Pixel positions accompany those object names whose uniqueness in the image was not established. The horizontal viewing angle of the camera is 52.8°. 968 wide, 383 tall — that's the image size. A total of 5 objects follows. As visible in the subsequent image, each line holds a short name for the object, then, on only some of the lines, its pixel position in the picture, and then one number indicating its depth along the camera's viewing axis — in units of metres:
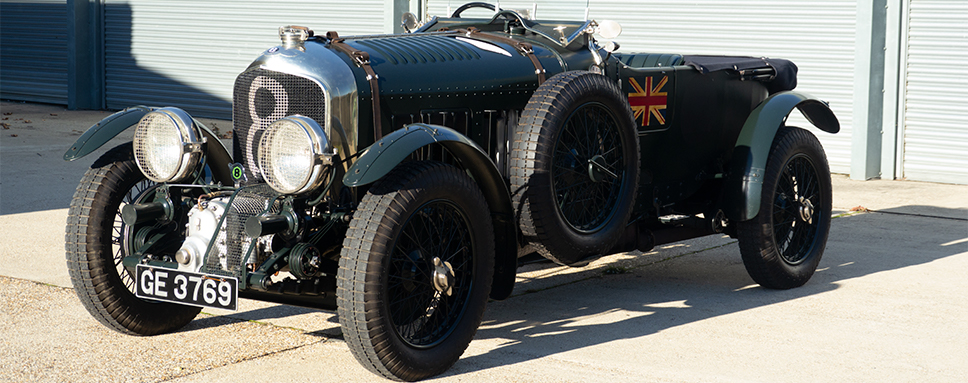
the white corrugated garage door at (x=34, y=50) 17.11
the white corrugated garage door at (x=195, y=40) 14.38
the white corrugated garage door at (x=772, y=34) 10.16
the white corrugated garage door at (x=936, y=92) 9.64
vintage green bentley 3.65
